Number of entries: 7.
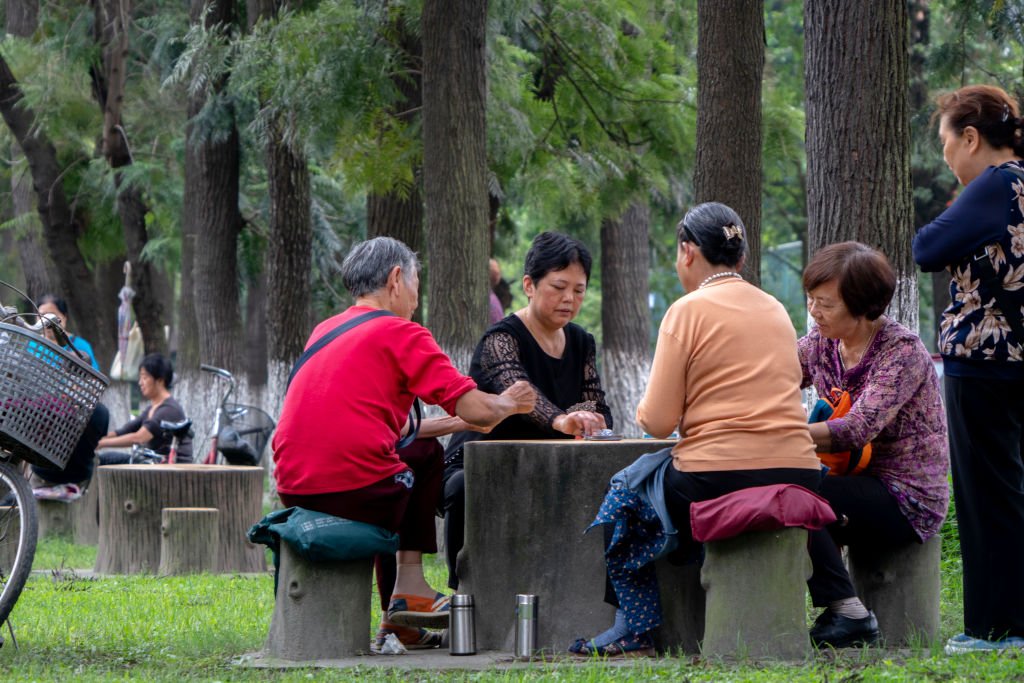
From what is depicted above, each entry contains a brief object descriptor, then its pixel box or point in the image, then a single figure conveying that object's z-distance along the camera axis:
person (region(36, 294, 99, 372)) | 21.96
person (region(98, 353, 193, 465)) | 25.31
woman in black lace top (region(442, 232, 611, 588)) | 12.77
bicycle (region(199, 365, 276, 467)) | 24.11
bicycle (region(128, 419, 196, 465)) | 23.94
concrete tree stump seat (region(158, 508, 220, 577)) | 20.37
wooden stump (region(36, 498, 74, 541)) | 26.28
